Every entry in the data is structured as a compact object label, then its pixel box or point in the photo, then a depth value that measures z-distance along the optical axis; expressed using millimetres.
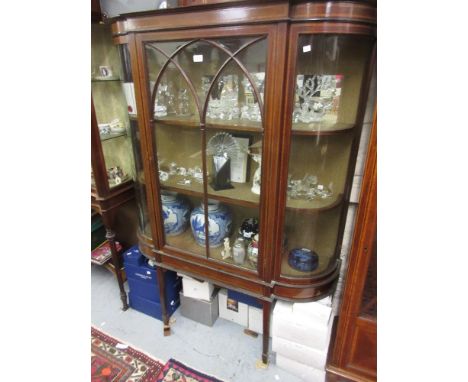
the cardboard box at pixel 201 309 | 1569
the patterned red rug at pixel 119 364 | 1351
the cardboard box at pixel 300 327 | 1169
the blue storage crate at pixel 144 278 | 1574
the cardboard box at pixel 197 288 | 1520
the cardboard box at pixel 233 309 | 1556
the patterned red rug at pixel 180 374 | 1330
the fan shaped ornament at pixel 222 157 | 1142
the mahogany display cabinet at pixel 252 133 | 836
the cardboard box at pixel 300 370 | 1288
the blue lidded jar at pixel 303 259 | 1158
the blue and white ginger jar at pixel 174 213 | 1323
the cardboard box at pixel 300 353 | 1219
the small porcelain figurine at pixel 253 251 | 1194
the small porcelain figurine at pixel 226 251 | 1266
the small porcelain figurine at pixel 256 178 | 1115
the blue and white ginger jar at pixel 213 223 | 1254
